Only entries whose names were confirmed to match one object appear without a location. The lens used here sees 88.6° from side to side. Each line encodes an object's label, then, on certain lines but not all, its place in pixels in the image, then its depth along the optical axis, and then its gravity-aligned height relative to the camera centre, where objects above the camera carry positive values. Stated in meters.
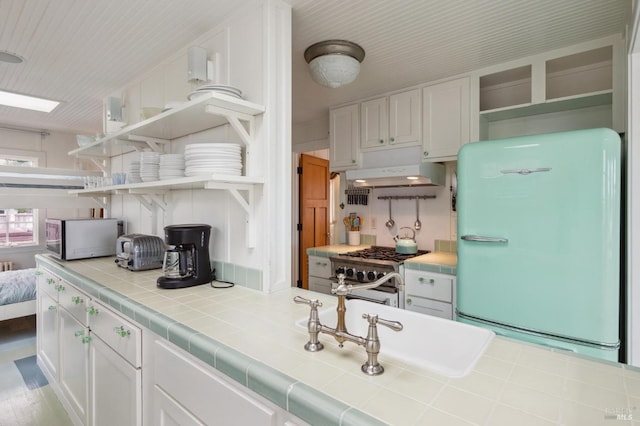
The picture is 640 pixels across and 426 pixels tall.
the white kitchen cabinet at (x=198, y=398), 0.86 -0.56
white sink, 1.08 -0.45
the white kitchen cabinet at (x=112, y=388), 1.35 -0.80
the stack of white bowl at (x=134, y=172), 2.17 +0.26
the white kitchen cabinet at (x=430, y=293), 2.32 -0.60
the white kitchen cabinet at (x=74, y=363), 1.79 -0.90
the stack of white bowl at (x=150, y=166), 1.95 +0.27
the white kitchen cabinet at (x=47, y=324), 2.27 -0.85
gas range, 2.52 -0.47
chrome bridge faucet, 0.83 -0.34
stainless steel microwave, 2.42 -0.20
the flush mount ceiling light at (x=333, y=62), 2.02 +0.93
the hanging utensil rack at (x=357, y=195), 3.52 +0.18
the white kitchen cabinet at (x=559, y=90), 2.03 +0.89
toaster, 2.08 -0.27
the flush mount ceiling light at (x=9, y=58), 2.19 +1.06
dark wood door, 4.29 +0.08
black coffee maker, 1.67 -0.25
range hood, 2.67 +0.31
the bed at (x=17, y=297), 3.12 -0.82
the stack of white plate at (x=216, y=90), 1.47 +0.55
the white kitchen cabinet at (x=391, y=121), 2.83 +0.82
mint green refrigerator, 1.52 -0.14
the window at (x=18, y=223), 4.40 -0.15
